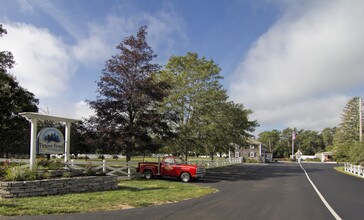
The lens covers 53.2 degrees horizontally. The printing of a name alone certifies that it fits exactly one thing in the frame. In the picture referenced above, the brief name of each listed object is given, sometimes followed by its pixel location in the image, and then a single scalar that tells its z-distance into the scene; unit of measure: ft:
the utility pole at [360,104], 137.49
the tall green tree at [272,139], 433.89
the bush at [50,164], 52.48
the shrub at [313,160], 317.46
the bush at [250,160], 257.75
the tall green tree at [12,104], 93.30
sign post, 50.80
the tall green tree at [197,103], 114.01
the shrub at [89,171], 51.70
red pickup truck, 74.69
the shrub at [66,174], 47.57
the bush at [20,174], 41.57
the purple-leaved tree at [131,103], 77.30
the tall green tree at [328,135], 482.28
